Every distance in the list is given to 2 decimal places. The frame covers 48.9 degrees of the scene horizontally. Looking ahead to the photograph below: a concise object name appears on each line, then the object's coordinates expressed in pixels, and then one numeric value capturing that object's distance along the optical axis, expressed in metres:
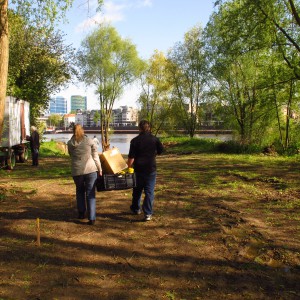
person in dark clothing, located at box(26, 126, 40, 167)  14.99
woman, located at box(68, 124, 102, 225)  5.78
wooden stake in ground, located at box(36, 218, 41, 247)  4.89
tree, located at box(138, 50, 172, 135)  43.78
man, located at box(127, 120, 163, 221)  6.16
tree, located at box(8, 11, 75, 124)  21.72
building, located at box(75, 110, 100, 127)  189.61
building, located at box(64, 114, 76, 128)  176.70
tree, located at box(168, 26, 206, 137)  36.11
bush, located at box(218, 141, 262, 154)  21.39
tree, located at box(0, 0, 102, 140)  7.05
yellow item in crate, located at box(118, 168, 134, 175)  6.31
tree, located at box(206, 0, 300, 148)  15.44
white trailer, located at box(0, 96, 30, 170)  13.60
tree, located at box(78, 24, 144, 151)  35.56
